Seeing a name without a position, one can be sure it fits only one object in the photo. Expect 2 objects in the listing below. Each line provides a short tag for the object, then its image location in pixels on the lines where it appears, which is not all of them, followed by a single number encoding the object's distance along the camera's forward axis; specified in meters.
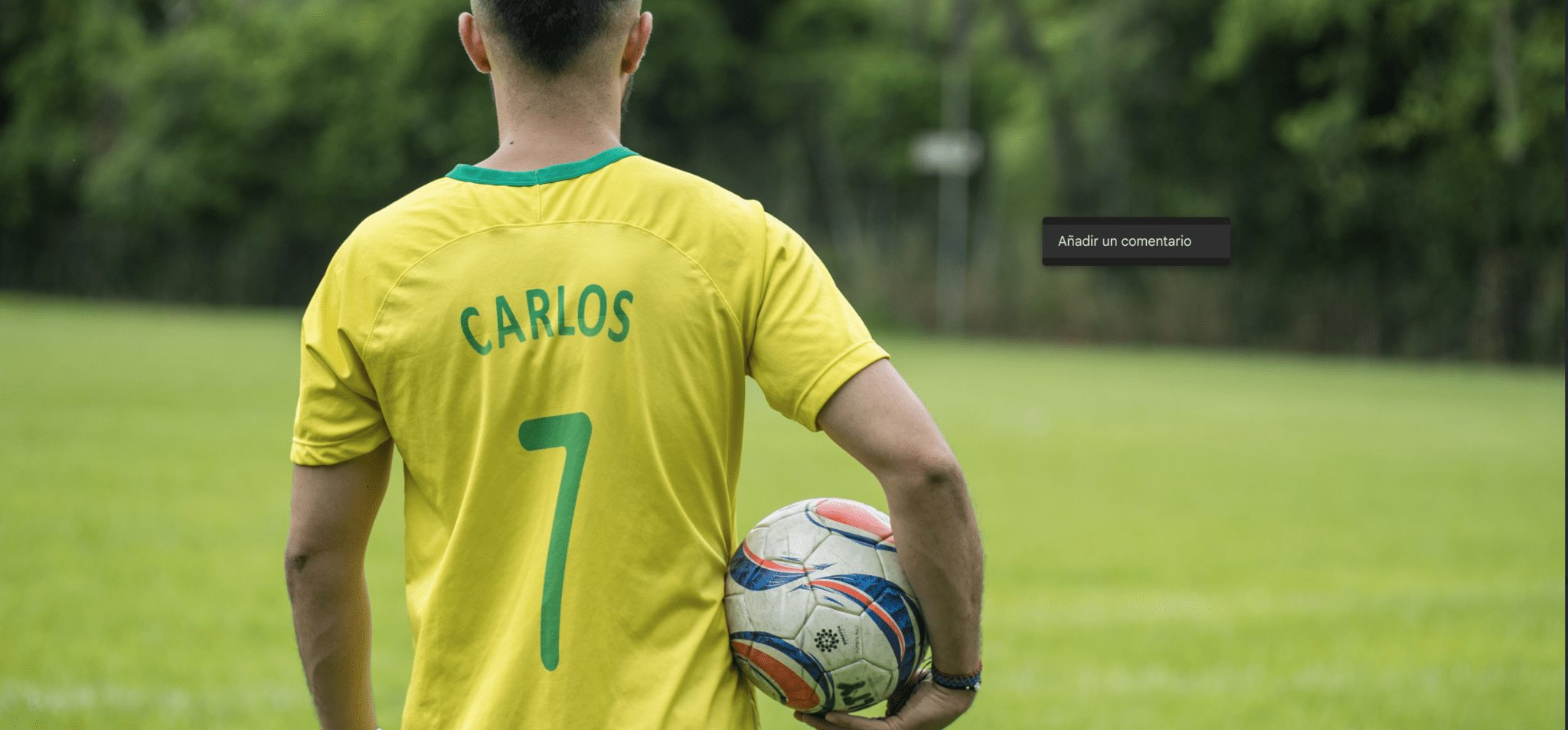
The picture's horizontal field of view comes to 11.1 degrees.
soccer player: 7.70
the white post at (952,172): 89.36
